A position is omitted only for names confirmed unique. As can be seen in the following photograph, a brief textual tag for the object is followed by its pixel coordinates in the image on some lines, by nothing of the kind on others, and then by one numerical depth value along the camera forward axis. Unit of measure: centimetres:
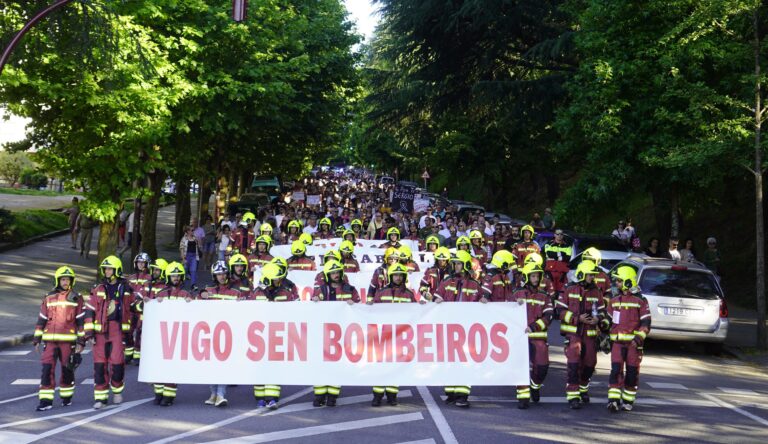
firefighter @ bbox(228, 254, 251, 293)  1203
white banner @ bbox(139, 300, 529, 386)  1136
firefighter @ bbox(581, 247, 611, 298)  1325
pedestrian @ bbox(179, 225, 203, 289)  2402
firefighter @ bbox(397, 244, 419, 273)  1524
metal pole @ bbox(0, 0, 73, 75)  1493
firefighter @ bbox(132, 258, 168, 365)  1257
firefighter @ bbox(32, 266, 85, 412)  1098
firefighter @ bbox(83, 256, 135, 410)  1112
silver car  1580
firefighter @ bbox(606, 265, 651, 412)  1123
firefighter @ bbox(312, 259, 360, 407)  1184
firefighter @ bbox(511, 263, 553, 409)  1150
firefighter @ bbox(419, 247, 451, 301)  1342
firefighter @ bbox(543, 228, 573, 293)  1906
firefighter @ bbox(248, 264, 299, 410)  1168
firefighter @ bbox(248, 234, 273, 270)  1708
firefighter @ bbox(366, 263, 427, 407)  1188
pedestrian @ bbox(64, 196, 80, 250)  3209
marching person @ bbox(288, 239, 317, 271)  1716
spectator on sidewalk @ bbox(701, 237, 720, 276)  2197
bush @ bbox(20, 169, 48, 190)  7294
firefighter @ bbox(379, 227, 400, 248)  1805
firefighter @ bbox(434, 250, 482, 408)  1249
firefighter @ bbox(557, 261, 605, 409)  1136
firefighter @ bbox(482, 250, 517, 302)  1290
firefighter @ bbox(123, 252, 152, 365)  1276
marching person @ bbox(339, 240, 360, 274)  1703
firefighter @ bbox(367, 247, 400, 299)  1292
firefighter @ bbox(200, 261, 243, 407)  1174
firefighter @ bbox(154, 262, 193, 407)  1130
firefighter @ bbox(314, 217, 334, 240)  2175
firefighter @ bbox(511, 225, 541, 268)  1914
